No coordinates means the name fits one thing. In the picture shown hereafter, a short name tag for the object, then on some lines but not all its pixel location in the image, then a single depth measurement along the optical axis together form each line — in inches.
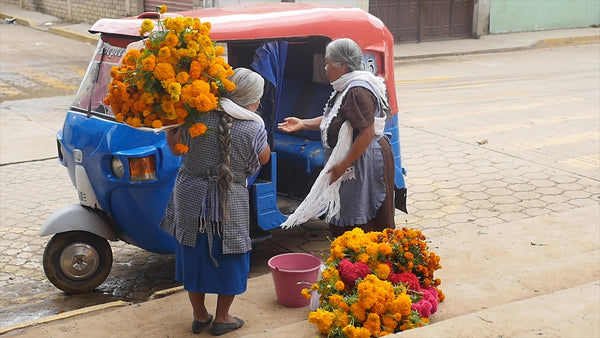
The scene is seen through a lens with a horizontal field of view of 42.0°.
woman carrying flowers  176.6
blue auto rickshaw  211.3
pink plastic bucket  198.5
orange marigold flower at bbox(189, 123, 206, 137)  169.6
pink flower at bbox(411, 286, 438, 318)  175.0
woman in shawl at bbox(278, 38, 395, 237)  199.5
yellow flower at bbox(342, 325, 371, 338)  165.2
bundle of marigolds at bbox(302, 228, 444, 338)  168.6
